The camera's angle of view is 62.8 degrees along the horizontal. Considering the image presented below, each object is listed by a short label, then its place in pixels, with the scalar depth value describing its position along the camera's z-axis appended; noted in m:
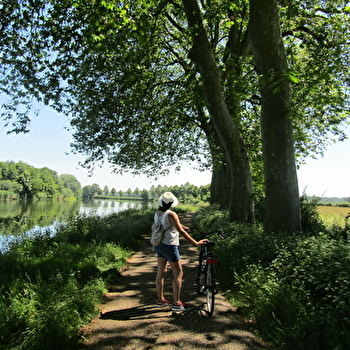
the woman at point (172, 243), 4.55
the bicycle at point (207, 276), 4.48
